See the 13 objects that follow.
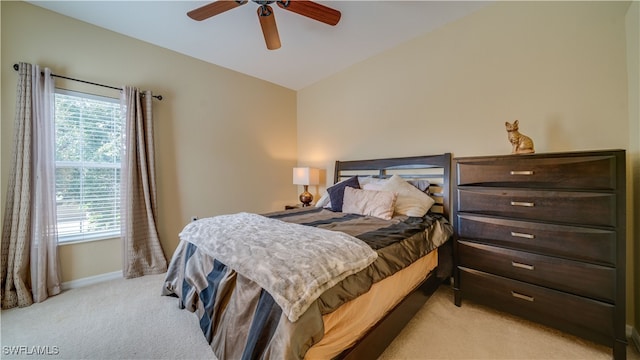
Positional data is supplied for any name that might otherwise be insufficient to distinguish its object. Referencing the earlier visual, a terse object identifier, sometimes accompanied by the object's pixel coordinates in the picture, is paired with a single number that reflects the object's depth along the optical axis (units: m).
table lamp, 3.49
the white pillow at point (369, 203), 2.18
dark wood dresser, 1.33
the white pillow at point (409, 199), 2.24
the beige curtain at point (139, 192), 2.48
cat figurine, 1.73
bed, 0.93
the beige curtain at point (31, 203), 1.94
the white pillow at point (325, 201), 2.92
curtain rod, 2.00
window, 2.26
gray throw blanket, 0.91
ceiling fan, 1.69
